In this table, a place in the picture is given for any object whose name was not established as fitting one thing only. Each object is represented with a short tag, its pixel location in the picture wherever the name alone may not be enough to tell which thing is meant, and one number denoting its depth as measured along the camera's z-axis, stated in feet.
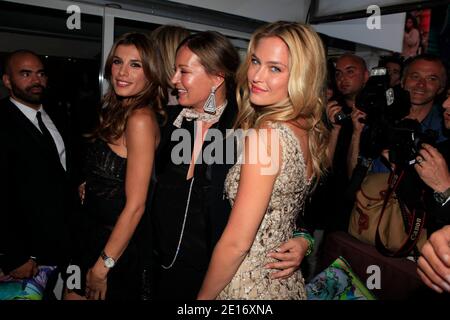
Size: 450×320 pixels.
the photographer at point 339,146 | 8.35
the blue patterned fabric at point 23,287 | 5.63
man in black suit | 6.34
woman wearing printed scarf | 4.81
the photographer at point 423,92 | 7.62
